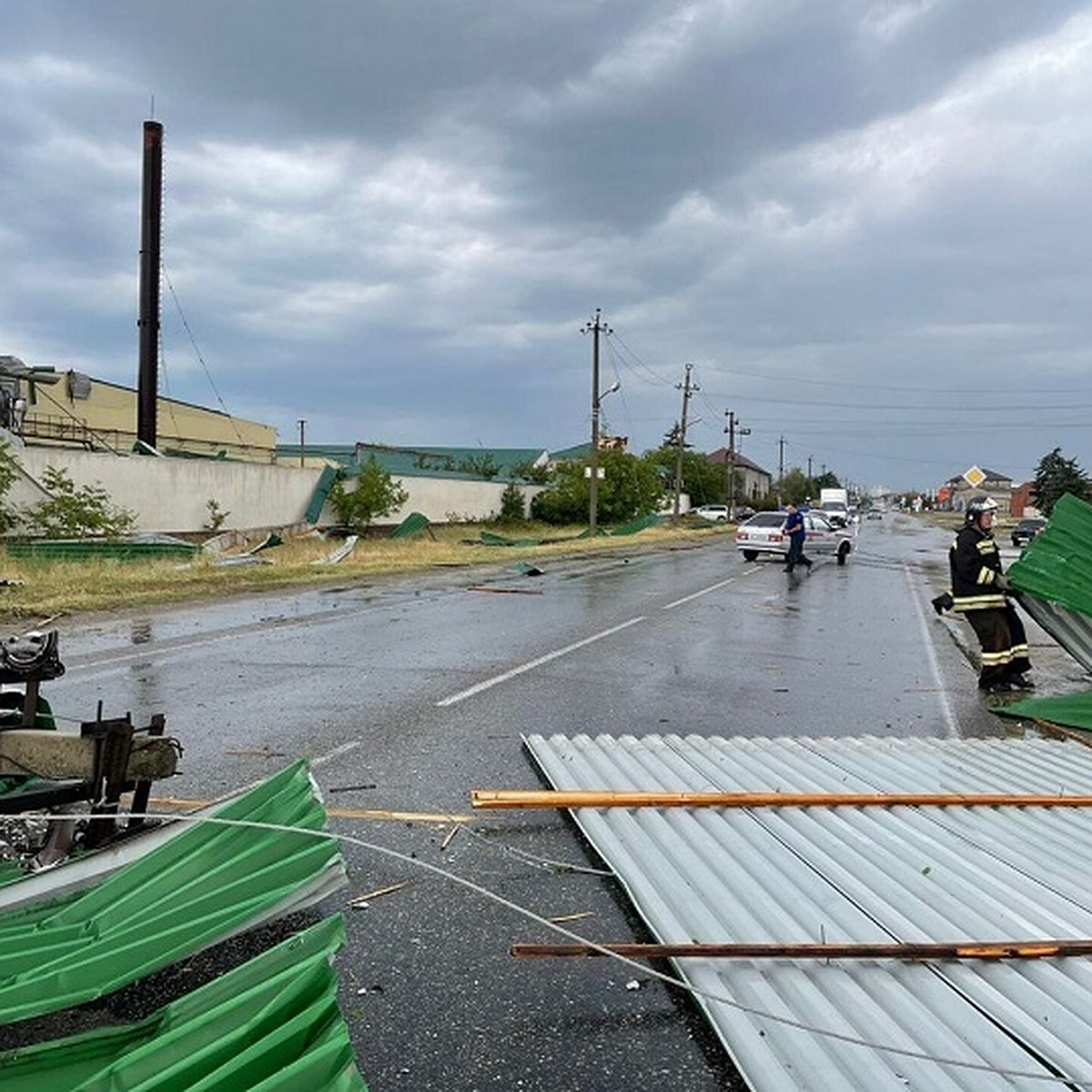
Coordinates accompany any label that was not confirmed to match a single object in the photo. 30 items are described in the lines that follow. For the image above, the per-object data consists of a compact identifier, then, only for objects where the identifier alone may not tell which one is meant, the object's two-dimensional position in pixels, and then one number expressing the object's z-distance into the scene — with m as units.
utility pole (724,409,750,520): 92.69
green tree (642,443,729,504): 91.31
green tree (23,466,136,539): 23.94
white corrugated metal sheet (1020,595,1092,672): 8.77
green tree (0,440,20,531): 21.78
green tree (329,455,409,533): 39.19
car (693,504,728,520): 80.75
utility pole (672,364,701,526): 62.30
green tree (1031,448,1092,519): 65.31
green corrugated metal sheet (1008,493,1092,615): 8.55
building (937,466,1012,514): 149.00
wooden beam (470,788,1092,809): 4.92
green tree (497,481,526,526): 55.59
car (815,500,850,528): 32.91
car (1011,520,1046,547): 34.61
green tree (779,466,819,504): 117.18
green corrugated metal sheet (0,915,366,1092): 2.28
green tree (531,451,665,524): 58.91
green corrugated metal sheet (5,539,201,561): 20.58
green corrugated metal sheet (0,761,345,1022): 2.97
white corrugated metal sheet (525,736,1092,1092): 2.78
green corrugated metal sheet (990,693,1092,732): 7.88
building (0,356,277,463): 39.53
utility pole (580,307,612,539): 45.62
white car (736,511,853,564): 29.78
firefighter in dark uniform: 9.29
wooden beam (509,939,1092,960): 3.27
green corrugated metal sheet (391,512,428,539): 39.91
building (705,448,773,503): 131.62
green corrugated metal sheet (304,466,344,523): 38.34
